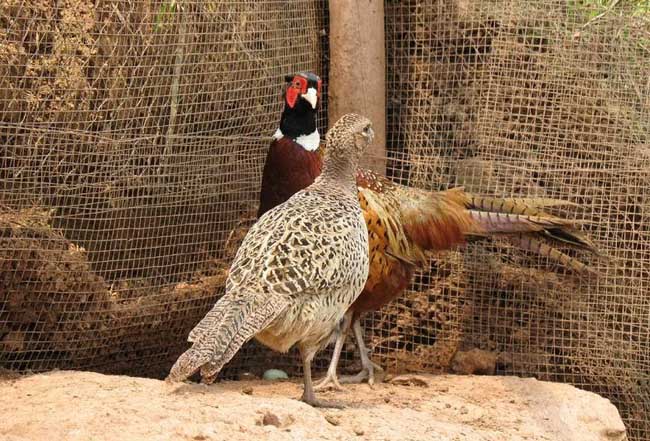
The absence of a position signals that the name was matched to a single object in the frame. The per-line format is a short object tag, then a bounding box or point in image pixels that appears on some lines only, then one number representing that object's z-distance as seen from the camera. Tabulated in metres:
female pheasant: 8.11
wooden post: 12.59
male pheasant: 11.48
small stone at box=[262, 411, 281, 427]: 8.18
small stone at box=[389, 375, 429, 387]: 11.60
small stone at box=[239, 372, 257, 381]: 12.18
